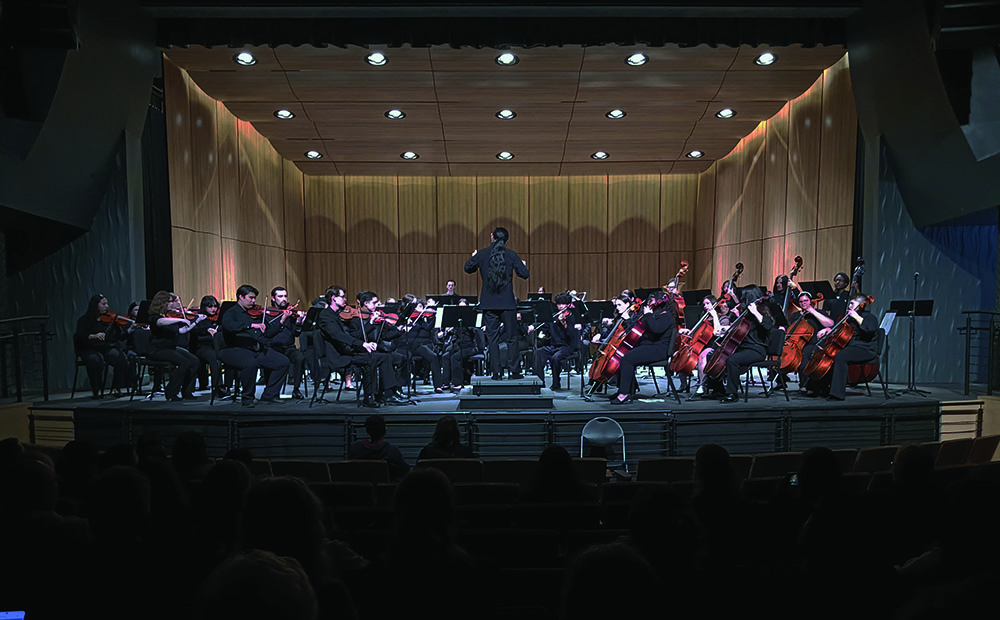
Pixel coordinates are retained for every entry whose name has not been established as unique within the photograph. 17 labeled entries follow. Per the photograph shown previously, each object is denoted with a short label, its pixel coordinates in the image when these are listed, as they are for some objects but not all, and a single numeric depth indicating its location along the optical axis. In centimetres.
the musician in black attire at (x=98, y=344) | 731
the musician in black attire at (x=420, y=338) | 828
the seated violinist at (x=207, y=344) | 719
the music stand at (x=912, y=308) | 665
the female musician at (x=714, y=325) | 705
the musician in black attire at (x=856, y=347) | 667
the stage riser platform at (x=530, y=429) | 620
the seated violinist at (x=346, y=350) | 691
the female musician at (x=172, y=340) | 709
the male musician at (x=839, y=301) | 742
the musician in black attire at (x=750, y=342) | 673
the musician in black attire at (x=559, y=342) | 832
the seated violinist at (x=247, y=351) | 679
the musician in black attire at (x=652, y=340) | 679
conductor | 730
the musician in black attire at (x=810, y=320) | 704
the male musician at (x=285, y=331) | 729
